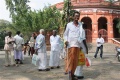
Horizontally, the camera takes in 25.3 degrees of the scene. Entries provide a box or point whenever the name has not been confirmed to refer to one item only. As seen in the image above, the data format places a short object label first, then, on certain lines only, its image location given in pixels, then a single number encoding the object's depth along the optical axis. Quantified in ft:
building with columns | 115.96
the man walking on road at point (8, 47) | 40.35
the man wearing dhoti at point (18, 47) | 44.16
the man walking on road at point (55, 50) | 39.27
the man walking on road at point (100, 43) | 57.62
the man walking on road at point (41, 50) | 35.97
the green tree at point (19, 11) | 111.28
